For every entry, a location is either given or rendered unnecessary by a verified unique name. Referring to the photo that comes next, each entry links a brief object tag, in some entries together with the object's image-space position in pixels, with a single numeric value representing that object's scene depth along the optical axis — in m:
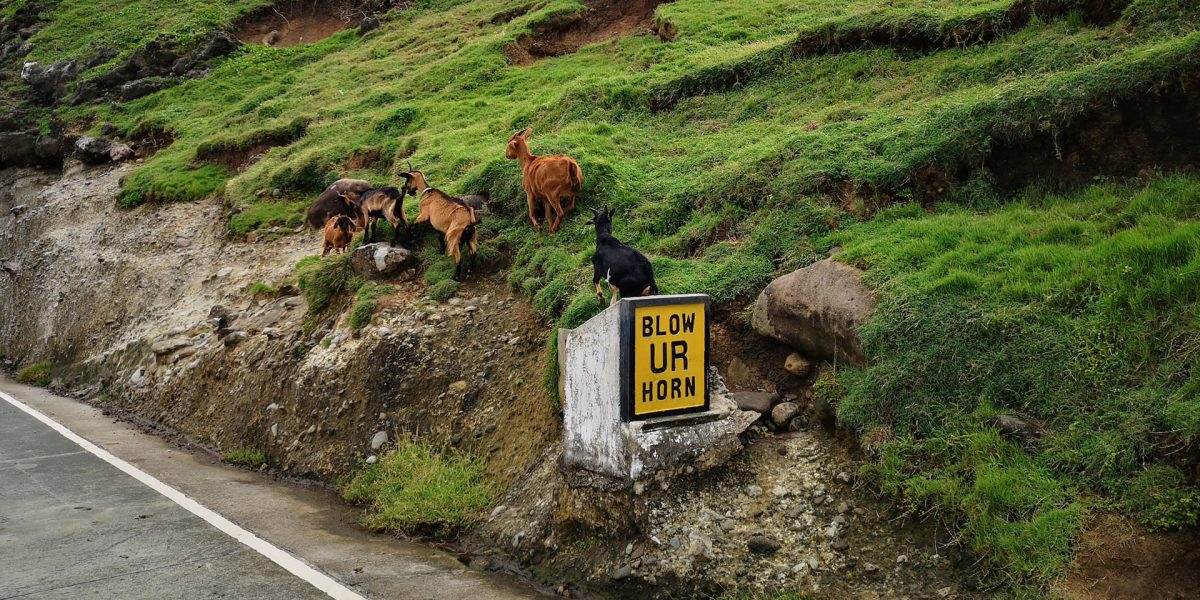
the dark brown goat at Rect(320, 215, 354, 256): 13.14
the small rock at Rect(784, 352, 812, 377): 7.32
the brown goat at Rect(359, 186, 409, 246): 12.19
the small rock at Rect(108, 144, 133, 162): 24.48
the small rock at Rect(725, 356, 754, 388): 7.59
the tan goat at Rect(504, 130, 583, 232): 10.97
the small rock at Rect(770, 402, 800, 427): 7.04
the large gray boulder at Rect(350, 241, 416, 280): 11.79
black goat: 7.41
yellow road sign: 6.27
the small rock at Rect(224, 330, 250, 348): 12.74
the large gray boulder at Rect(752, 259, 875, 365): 6.97
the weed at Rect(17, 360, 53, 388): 16.69
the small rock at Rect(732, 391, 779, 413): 7.14
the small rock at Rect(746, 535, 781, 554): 5.92
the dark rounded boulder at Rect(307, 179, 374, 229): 15.09
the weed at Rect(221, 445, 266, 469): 10.34
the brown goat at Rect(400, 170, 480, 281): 10.98
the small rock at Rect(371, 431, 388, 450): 9.27
